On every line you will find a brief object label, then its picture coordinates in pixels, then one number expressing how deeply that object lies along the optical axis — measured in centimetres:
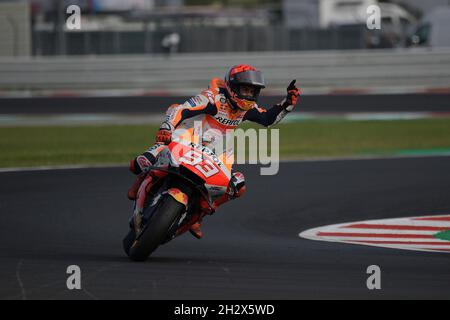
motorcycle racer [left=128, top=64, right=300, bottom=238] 1444
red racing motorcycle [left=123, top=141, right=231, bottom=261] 1355
